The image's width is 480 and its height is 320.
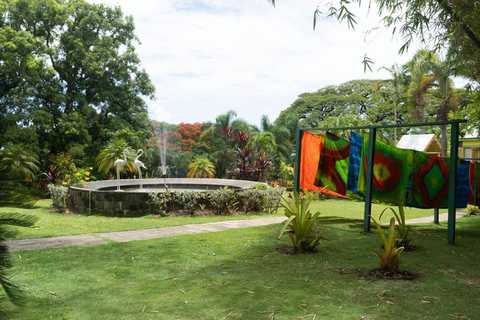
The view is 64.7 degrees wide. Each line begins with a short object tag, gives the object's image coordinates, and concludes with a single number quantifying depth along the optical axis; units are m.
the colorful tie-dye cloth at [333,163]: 7.37
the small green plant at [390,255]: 3.97
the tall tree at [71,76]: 17.23
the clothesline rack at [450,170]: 5.53
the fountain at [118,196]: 9.19
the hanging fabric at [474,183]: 7.39
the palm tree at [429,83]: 22.72
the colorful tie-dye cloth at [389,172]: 6.57
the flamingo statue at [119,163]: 11.38
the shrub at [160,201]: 9.07
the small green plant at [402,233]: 4.96
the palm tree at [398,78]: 28.03
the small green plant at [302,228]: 5.05
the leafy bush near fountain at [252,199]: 9.77
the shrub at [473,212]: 9.98
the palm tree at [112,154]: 18.34
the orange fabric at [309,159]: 7.76
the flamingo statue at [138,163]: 11.75
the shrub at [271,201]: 10.05
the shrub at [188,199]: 9.20
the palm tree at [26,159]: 14.43
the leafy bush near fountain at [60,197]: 10.81
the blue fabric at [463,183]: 6.81
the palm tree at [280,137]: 25.11
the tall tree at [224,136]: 24.11
